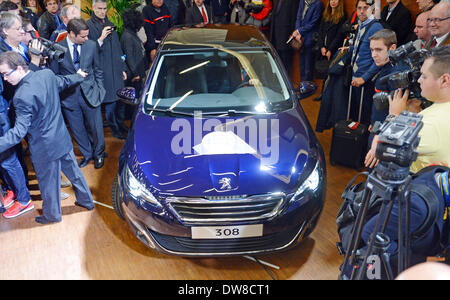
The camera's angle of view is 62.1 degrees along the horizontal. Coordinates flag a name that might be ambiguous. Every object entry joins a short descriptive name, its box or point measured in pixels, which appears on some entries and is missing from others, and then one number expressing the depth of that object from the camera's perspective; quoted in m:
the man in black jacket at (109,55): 4.14
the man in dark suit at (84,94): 3.51
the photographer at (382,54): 3.33
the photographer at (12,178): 3.04
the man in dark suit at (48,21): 5.41
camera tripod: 1.50
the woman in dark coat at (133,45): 4.48
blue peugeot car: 2.22
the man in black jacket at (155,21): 5.82
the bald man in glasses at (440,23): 3.24
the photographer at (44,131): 2.59
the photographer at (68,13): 4.39
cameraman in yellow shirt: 1.79
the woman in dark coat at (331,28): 5.59
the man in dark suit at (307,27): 6.06
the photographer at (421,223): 1.60
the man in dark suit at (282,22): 6.50
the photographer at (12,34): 3.22
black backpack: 1.58
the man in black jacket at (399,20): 4.52
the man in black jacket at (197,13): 6.54
